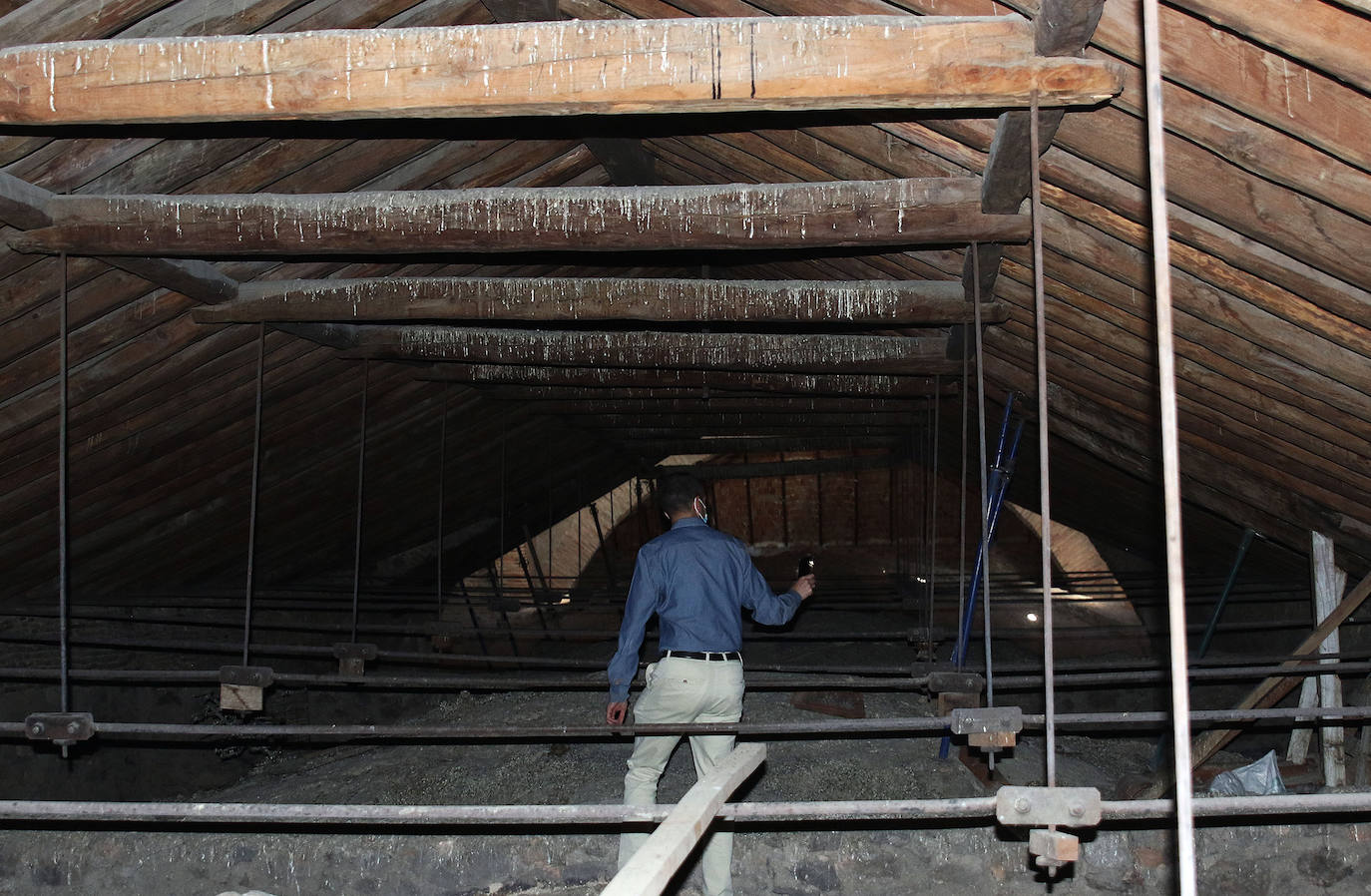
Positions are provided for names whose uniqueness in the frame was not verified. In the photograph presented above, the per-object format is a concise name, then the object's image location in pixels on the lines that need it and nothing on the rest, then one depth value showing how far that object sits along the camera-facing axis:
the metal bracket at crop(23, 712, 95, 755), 4.50
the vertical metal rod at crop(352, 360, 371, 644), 6.77
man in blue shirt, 4.38
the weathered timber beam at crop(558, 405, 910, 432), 10.27
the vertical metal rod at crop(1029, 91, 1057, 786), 2.96
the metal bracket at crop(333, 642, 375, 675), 7.09
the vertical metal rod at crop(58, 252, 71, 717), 4.58
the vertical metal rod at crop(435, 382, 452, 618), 8.28
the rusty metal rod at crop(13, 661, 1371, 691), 5.26
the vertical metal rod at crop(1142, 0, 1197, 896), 1.64
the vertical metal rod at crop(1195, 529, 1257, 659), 7.23
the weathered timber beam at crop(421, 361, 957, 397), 7.85
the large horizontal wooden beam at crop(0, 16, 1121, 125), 2.94
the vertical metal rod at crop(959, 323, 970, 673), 5.73
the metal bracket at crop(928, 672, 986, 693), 5.71
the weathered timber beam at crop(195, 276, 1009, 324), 5.56
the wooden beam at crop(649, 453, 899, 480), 14.00
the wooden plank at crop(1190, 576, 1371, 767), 6.16
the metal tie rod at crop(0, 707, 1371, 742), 4.00
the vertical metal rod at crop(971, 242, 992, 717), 4.04
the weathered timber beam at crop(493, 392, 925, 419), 9.52
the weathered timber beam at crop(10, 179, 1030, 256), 4.25
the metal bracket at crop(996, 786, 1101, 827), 2.96
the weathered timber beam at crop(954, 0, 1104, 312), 2.72
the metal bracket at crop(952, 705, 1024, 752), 4.19
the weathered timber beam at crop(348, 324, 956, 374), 6.68
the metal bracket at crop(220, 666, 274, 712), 5.77
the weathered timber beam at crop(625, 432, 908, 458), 11.88
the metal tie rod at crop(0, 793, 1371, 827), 2.99
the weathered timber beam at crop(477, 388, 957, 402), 9.11
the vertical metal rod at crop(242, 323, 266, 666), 5.62
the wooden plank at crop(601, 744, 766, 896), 2.12
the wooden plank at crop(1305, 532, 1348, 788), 6.43
